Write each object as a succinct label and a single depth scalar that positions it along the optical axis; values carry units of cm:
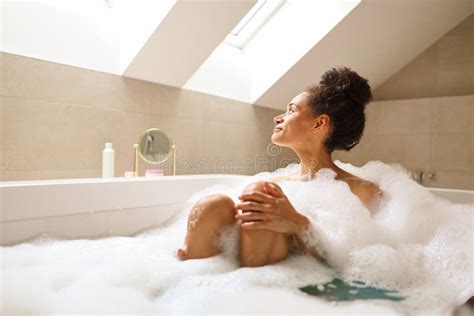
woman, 101
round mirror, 194
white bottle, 171
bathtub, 116
